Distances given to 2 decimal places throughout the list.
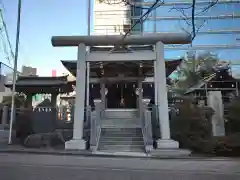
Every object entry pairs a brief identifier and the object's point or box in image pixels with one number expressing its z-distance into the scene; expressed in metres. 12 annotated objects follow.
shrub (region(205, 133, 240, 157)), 8.42
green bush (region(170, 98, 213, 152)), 8.87
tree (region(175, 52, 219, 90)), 21.60
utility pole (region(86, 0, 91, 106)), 12.97
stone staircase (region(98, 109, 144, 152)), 8.91
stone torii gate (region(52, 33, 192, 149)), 9.26
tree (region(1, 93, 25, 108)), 18.01
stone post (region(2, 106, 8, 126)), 15.18
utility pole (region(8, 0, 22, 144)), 10.82
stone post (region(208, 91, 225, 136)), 9.70
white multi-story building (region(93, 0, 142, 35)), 21.50
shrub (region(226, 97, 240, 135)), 9.63
